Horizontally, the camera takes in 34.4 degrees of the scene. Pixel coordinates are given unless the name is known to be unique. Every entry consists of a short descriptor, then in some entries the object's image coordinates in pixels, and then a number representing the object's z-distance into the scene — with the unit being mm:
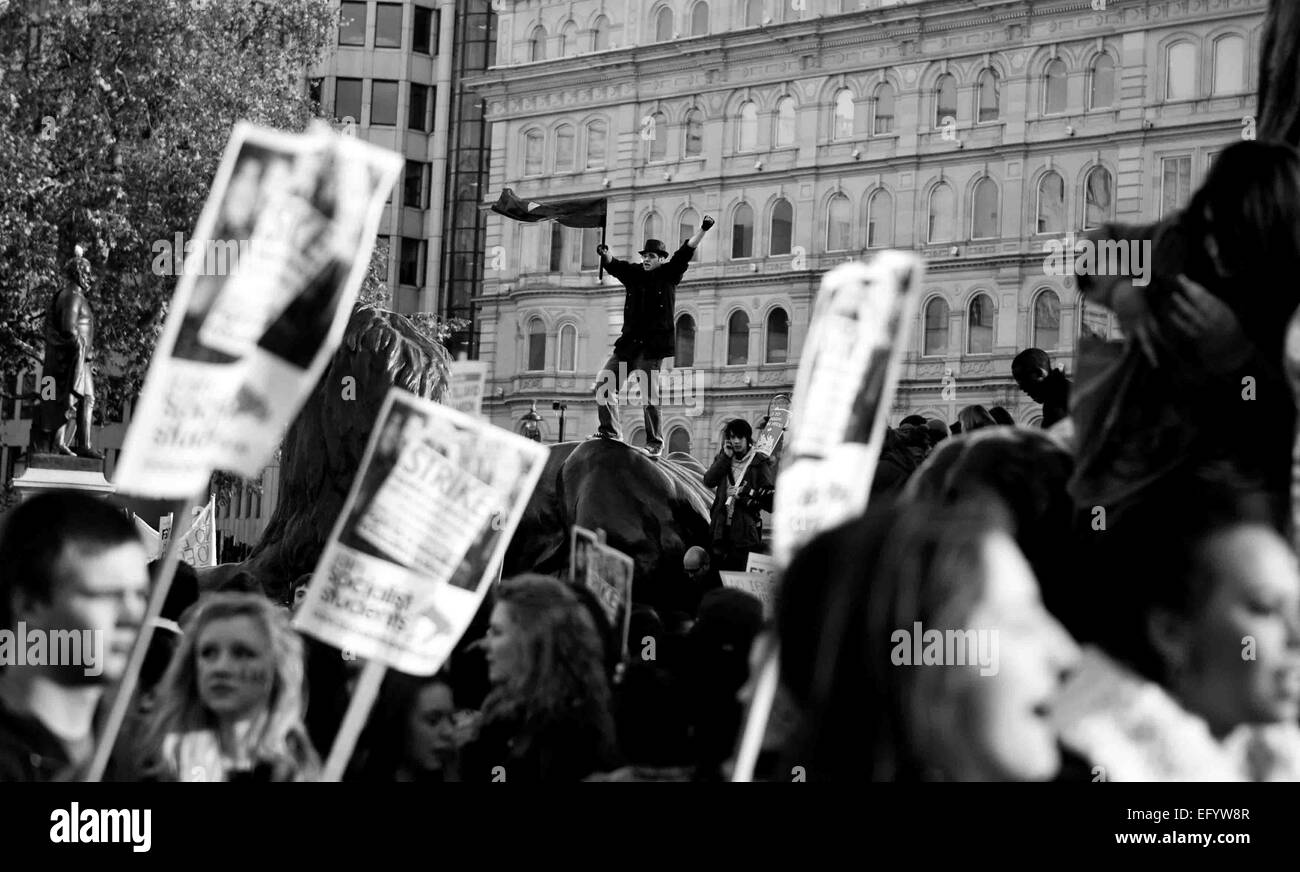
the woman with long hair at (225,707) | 4586
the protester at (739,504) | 13008
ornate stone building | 50531
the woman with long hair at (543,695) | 5402
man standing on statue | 14812
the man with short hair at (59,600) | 4309
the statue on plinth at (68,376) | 21844
